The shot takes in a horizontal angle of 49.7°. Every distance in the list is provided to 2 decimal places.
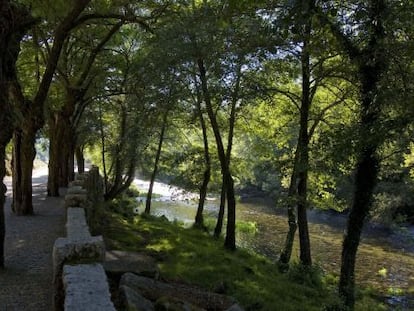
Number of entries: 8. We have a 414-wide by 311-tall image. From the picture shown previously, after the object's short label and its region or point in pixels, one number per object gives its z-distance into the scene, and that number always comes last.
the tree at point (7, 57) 6.93
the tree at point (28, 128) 12.02
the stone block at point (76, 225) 5.68
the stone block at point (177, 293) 7.40
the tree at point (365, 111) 8.70
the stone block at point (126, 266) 8.18
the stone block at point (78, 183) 12.33
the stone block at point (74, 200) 9.57
